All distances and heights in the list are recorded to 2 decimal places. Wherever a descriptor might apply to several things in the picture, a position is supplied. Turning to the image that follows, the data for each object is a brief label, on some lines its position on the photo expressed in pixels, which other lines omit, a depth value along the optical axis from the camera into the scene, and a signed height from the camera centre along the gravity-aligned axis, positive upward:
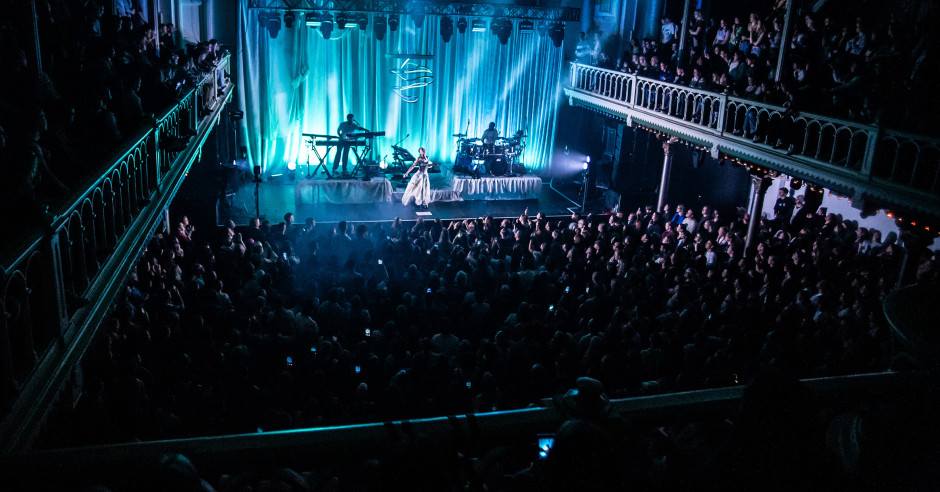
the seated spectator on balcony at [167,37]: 10.81 -0.10
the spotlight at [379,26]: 17.20 +0.43
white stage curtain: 18.73 -1.27
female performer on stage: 16.55 -3.42
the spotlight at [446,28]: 17.55 +0.49
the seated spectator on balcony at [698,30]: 15.28 +0.71
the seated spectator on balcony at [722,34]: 14.90 +0.64
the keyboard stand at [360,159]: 17.27 -2.99
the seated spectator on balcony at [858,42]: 11.38 +0.48
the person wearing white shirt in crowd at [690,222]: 13.84 -3.28
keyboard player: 17.34 -2.48
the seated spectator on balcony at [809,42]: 12.07 +0.47
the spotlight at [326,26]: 16.23 +0.34
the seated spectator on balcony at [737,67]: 13.05 -0.07
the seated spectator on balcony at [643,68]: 15.82 -0.23
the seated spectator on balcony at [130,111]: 5.91 -0.72
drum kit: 17.91 -2.85
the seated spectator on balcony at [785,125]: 10.79 -0.96
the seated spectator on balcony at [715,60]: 14.09 +0.05
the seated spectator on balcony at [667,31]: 17.08 +0.73
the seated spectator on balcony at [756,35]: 13.36 +0.59
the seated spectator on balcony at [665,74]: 15.24 -0.31
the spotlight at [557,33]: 18.14 +0.54
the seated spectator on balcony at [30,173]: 3.27 -0.79
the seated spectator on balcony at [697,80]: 13.56 -0.37
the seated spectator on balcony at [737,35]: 14.12 +0.60
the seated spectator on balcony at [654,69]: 15.62 -0.22
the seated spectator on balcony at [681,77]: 14.33 -0.35
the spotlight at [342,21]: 16.12 +0.47
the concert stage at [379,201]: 15.71 -3.92
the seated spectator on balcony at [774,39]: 12.91 +0.51
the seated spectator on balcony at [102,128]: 5.29 -0.79
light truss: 16.19 +0.93
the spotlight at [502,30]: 17.77 +0.53
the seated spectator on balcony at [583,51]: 19.31 +0.12
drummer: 18.36 -2.32
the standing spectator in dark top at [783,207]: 13.31 -2.92
